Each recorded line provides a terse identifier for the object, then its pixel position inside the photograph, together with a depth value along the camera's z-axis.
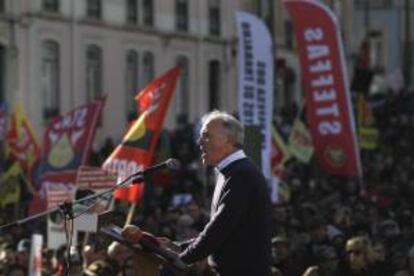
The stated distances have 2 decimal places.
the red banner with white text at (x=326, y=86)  20.77
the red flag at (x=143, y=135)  16.73
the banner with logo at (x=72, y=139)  19.86
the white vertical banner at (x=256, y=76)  19.84
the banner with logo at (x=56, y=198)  16.36
